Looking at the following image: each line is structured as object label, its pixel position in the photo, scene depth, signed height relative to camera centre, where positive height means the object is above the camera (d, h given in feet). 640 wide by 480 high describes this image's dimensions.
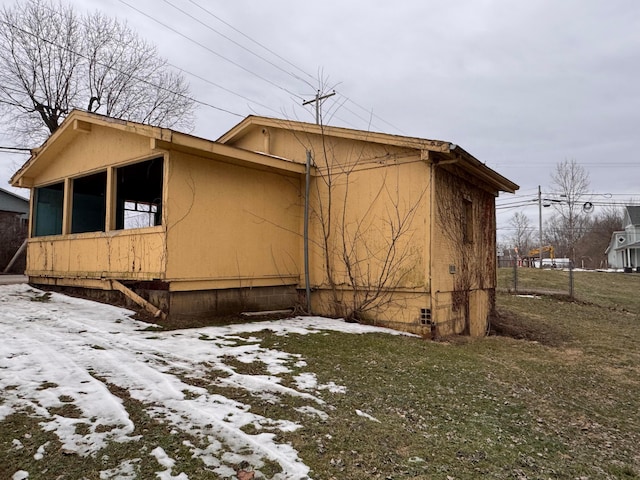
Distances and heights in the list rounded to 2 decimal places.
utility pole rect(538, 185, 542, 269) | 113.17 +17.23
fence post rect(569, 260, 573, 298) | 48.81 -2.97
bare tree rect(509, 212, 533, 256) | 194.90 +15.32
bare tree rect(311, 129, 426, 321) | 24.57 +1.82
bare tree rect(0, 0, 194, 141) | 64.54 +33.37
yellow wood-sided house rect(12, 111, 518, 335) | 22.76 +2.27
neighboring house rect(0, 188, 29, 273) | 61.11 +3.91
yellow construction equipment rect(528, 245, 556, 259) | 148.41 +3.61
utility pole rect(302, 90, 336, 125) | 54.44 +23.19
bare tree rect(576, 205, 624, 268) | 161.07 +10.07
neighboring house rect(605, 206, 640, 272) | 121.80 +6.56
